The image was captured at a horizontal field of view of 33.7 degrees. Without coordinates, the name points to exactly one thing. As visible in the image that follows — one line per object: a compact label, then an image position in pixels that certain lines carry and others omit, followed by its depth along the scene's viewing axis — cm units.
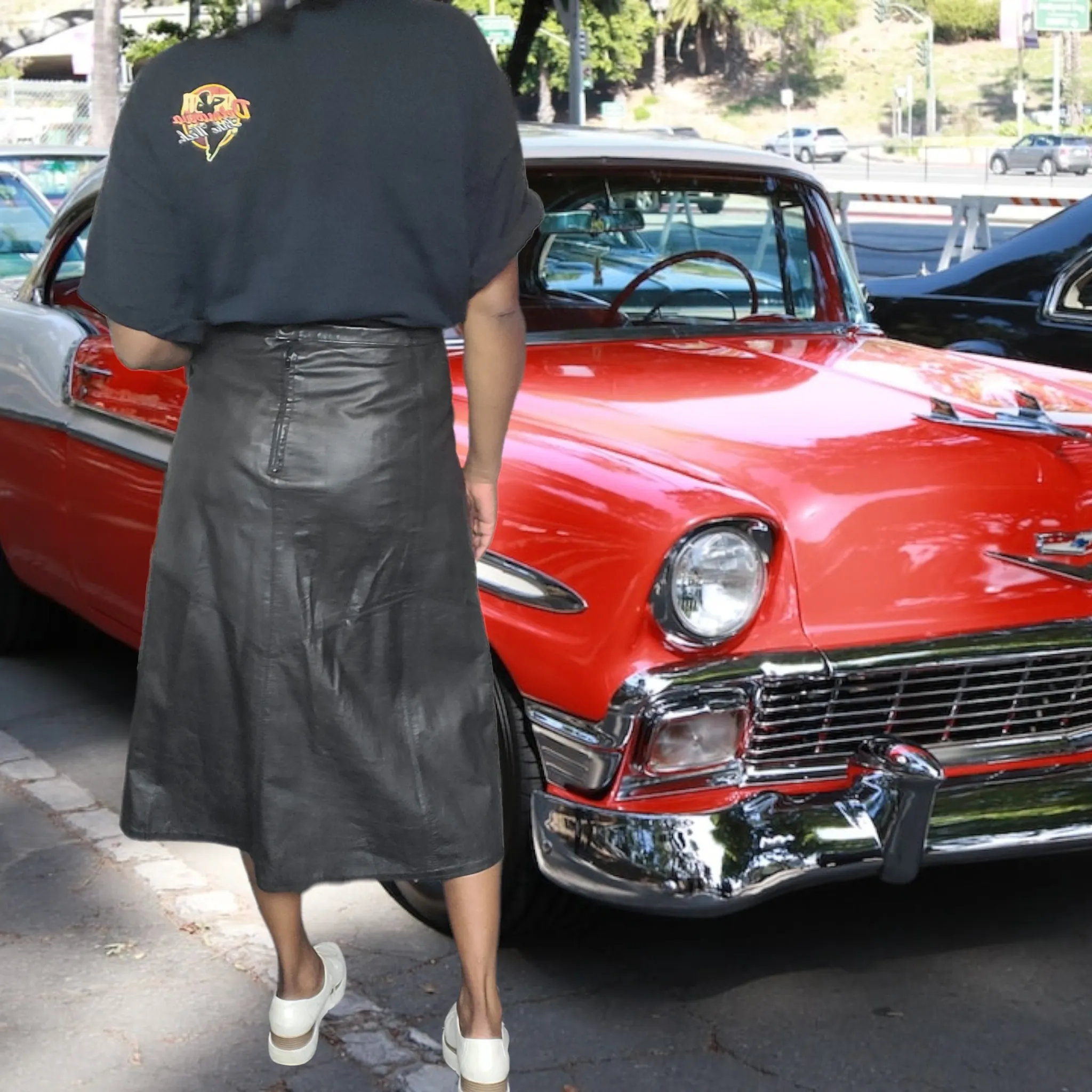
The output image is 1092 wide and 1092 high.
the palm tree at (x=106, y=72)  2417
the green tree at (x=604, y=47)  6150
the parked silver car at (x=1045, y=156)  4262
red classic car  288
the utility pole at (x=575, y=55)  1864
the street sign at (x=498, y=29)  2898
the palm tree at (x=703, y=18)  7981
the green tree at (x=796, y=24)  8194
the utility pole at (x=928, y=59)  6097
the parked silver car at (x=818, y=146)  5603
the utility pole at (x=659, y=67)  7856
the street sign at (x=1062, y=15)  4394
